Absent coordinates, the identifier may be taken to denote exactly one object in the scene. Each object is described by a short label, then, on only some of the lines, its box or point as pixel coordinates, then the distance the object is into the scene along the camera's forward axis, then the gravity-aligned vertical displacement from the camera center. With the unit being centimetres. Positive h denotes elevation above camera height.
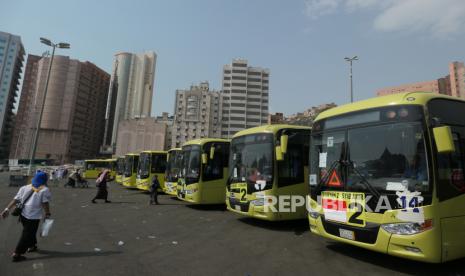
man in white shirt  571 -81
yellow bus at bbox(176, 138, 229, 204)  1298 +17
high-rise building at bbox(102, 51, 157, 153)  13162 +3918
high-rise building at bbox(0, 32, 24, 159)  10650 +3254
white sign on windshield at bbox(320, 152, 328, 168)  655 +52
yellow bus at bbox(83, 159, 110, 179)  4366 +57
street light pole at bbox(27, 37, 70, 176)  2597 +1099
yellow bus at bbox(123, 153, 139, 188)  2555 +18
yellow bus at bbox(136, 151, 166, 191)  2134 +49
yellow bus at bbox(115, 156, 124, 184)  2992 +28
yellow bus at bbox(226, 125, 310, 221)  878 +22
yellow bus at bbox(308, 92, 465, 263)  471 +10
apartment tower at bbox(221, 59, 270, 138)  11200 +3146
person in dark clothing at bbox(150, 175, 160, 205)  1528 -81
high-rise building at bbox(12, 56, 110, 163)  9912 +1965
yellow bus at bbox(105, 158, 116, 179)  4239 +76
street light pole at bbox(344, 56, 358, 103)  2169 +730
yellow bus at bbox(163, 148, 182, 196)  1597 +19
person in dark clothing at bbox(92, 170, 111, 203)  1555 -75
